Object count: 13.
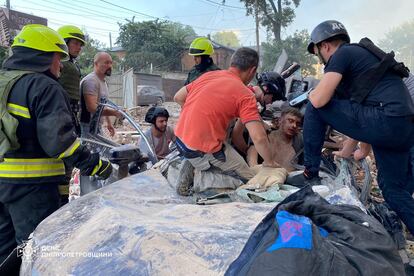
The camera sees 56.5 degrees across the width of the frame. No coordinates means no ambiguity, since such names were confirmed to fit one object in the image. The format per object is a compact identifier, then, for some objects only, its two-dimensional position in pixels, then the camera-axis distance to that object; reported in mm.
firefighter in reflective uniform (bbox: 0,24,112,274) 2367
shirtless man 3529
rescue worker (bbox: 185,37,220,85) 5152
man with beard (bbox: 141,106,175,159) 4871
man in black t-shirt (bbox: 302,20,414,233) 2627
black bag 1317
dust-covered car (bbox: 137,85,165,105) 19969
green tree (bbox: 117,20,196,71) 33281
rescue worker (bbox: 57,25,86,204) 3797
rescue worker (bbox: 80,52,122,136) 4316
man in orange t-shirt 2836
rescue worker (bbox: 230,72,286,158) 3982
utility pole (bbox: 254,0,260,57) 27272
